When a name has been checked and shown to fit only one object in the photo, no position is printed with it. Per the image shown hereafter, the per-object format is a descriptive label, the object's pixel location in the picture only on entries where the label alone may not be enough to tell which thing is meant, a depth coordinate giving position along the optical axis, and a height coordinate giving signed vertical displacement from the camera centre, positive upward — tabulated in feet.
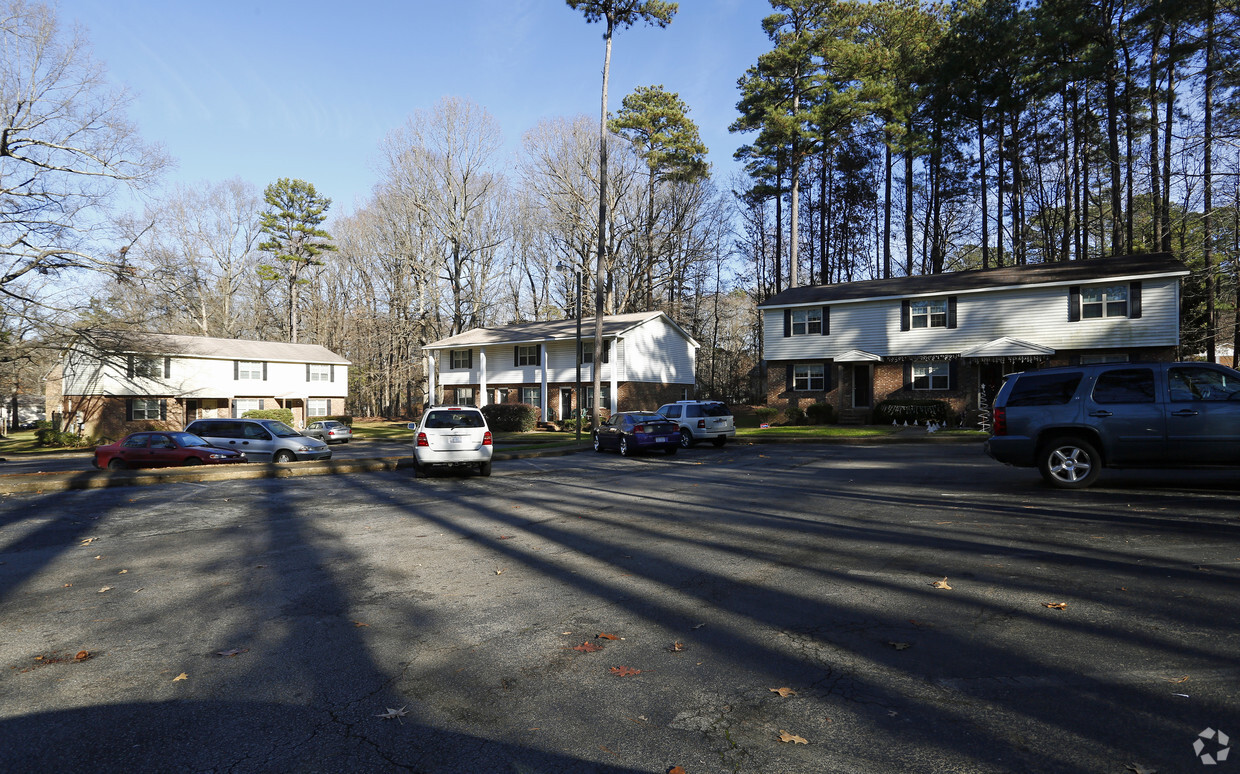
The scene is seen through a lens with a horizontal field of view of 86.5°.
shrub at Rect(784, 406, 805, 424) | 106.93 -3.04
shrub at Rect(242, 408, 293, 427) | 140.87 -3.00
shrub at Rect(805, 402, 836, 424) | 104.47 -2.83
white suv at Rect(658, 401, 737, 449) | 79.51 -3.03
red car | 58.39 -4.54
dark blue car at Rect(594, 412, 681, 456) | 69.87 -3.87
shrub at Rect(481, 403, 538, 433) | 123.13 -3.60
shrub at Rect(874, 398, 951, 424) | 95.71 -2.34
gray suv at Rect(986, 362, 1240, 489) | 31.58 -1.29
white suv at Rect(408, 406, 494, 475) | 48.11 -2.98
